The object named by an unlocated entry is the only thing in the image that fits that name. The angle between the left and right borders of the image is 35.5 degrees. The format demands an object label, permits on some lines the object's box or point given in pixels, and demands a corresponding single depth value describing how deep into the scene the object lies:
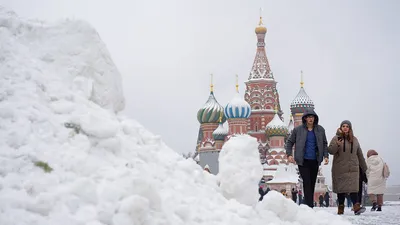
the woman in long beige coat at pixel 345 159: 7.86
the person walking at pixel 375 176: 10.23
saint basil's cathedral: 43.56
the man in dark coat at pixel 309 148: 7.47
